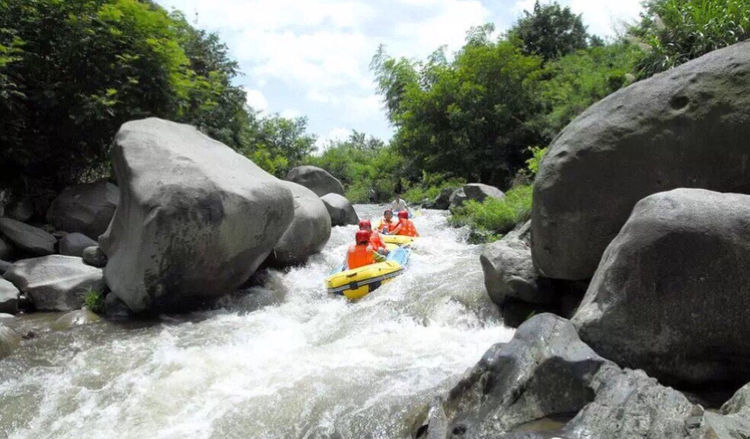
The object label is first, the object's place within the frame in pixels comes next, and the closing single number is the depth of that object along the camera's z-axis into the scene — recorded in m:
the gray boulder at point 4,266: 7.96
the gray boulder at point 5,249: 8.51
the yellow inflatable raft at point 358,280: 8.22
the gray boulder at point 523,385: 3.39
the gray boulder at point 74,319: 6.85
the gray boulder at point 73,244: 8.98
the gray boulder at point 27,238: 8.72
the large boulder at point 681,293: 3.78
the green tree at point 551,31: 28.47
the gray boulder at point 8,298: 7.06
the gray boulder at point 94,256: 8.41
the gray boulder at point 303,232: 9.98
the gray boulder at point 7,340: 5.80
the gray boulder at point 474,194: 15.81
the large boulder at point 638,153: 4.88
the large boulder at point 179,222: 6.96
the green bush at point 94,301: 7.40
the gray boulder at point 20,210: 9.66
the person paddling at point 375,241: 10.14
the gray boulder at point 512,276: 6.21
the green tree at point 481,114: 21.69
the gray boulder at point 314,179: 19.05
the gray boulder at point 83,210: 9.65
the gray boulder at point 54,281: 7.48
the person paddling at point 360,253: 9.10
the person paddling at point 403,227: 12.77
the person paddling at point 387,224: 13.05
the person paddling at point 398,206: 16.15
